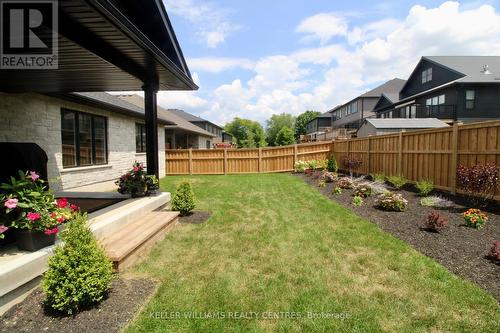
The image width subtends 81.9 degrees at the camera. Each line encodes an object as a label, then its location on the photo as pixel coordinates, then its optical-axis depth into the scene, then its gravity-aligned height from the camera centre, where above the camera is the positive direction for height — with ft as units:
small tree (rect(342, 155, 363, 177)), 44.40 -2.28
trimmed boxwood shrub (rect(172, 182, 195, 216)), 23.00 -4.12
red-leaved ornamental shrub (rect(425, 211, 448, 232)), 17.85 -4.63
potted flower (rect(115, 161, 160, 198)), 22.32 -2.71
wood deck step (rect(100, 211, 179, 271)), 12.96 -4.65
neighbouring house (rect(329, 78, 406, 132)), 139.95 +22.63
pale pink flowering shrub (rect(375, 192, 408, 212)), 23.41 -4.49
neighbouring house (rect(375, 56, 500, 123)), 82.12 +17.57
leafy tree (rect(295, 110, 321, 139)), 301.39 +30.27
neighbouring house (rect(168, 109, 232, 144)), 146.20 +13.67
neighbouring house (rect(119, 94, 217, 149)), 71.97 +3.52
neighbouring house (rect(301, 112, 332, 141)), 202.79 +18.94
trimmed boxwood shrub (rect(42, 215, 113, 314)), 9.35 -4.18
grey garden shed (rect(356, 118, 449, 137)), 72.28 +6.15
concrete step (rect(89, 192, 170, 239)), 14.90 -3.92
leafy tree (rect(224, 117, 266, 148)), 250.94 +15.28
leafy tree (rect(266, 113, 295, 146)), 346.58 +31.88
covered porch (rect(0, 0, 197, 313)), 10.78 +5.27
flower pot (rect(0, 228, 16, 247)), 11.53 -3.58
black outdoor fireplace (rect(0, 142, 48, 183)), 12.91 -0.52
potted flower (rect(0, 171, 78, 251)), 10.78 -2.51
